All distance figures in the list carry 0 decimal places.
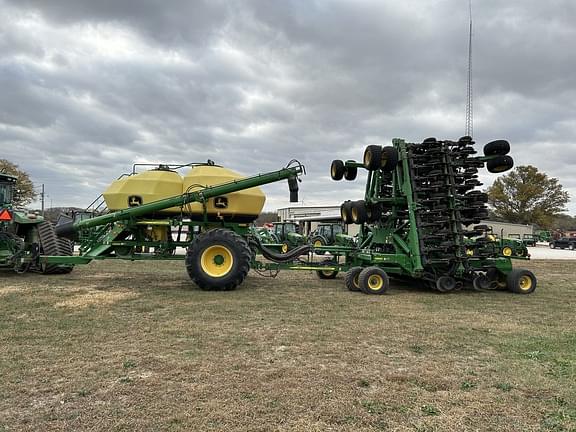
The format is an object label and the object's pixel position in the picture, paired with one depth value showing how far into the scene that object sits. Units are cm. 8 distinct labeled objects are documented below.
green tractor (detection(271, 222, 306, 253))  2289
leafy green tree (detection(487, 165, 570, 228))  5878
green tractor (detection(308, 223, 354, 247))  2269
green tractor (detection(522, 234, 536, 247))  4596
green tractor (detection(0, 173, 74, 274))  1105
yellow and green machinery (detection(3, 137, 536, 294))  931
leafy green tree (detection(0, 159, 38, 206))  4375
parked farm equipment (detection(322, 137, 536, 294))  945
